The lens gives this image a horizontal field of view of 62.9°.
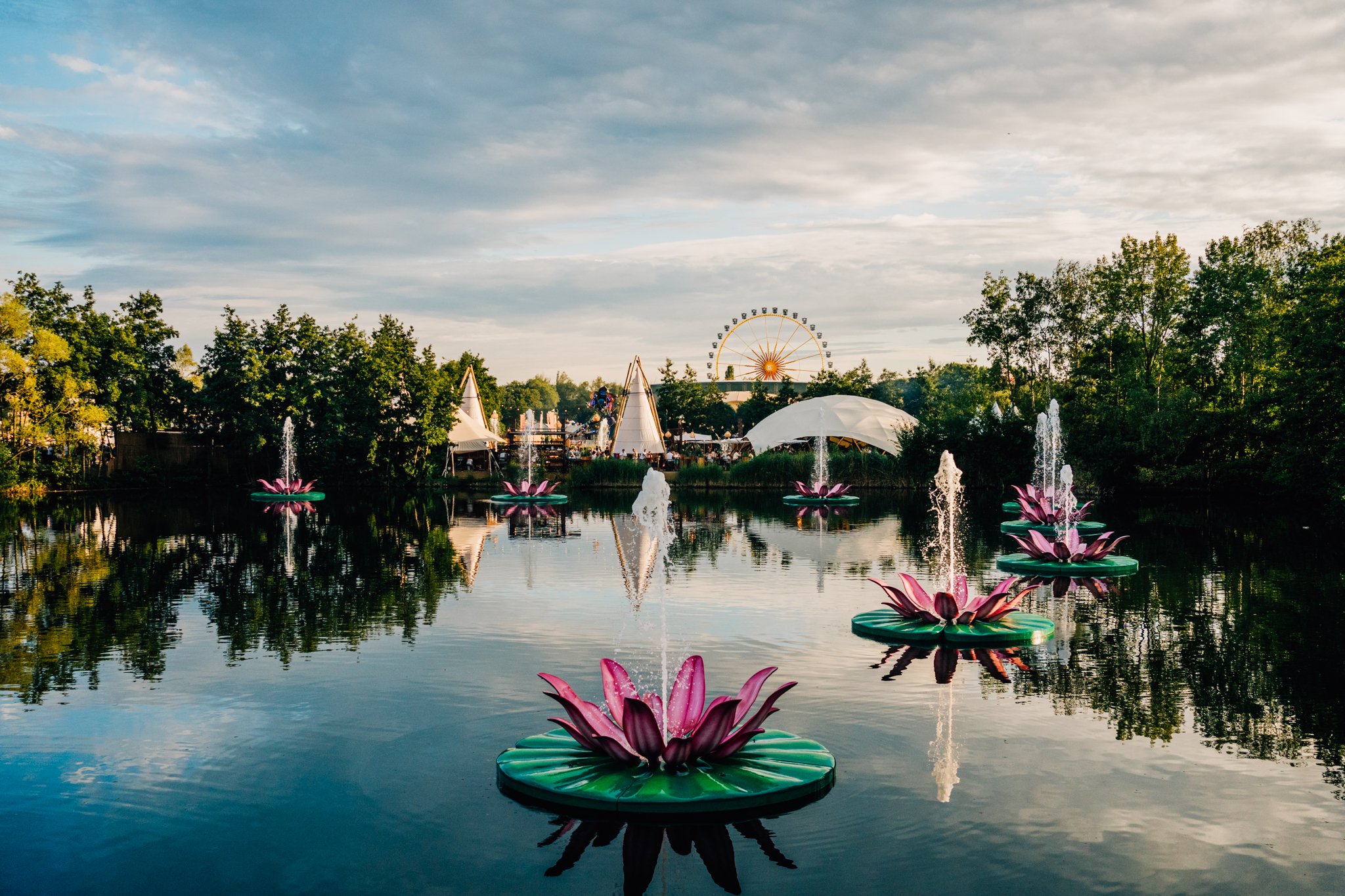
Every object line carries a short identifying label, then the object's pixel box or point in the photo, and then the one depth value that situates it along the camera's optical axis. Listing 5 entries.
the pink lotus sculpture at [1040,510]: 25.66
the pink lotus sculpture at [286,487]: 37.38
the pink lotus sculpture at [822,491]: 35.66
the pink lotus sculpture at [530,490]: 35.56
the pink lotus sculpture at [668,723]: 7.21
